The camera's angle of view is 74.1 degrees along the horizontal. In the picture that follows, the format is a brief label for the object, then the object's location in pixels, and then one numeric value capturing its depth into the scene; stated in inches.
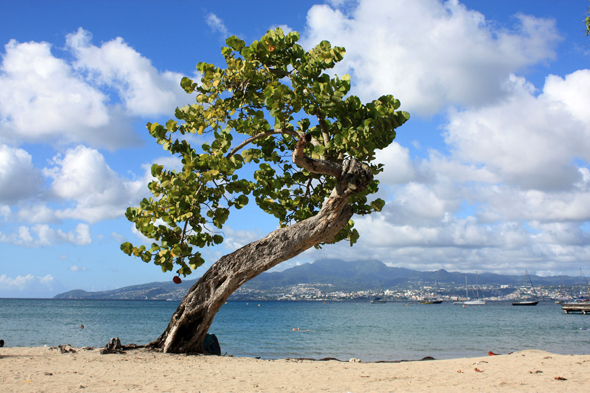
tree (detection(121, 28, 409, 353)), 297.1
